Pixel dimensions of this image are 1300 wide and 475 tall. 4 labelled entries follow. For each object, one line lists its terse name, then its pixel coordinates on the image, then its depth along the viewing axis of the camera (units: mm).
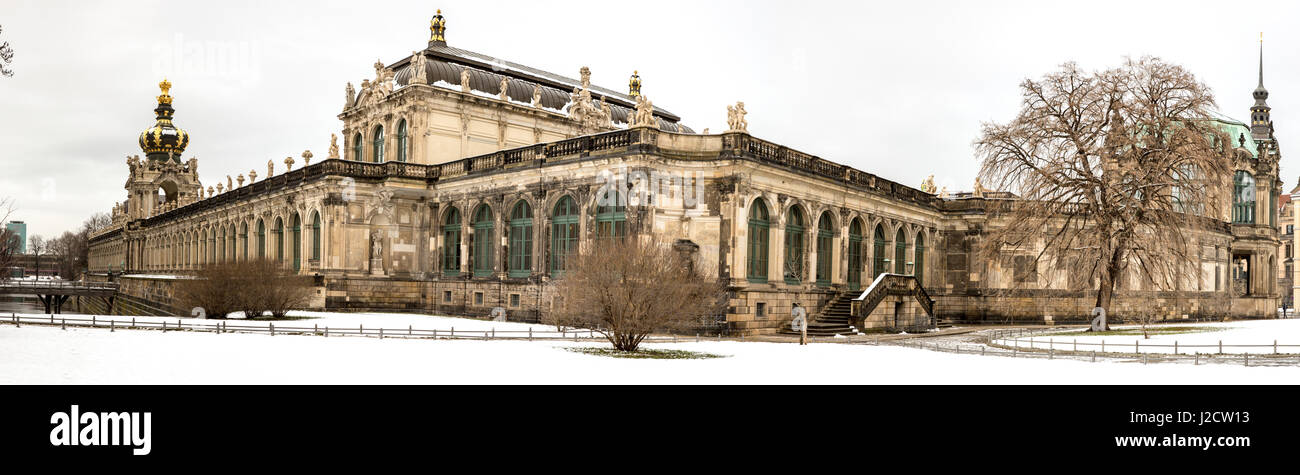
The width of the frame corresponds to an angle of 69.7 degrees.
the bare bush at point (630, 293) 24375
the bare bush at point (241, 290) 36344
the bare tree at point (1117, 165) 34750
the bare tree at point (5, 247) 57947
